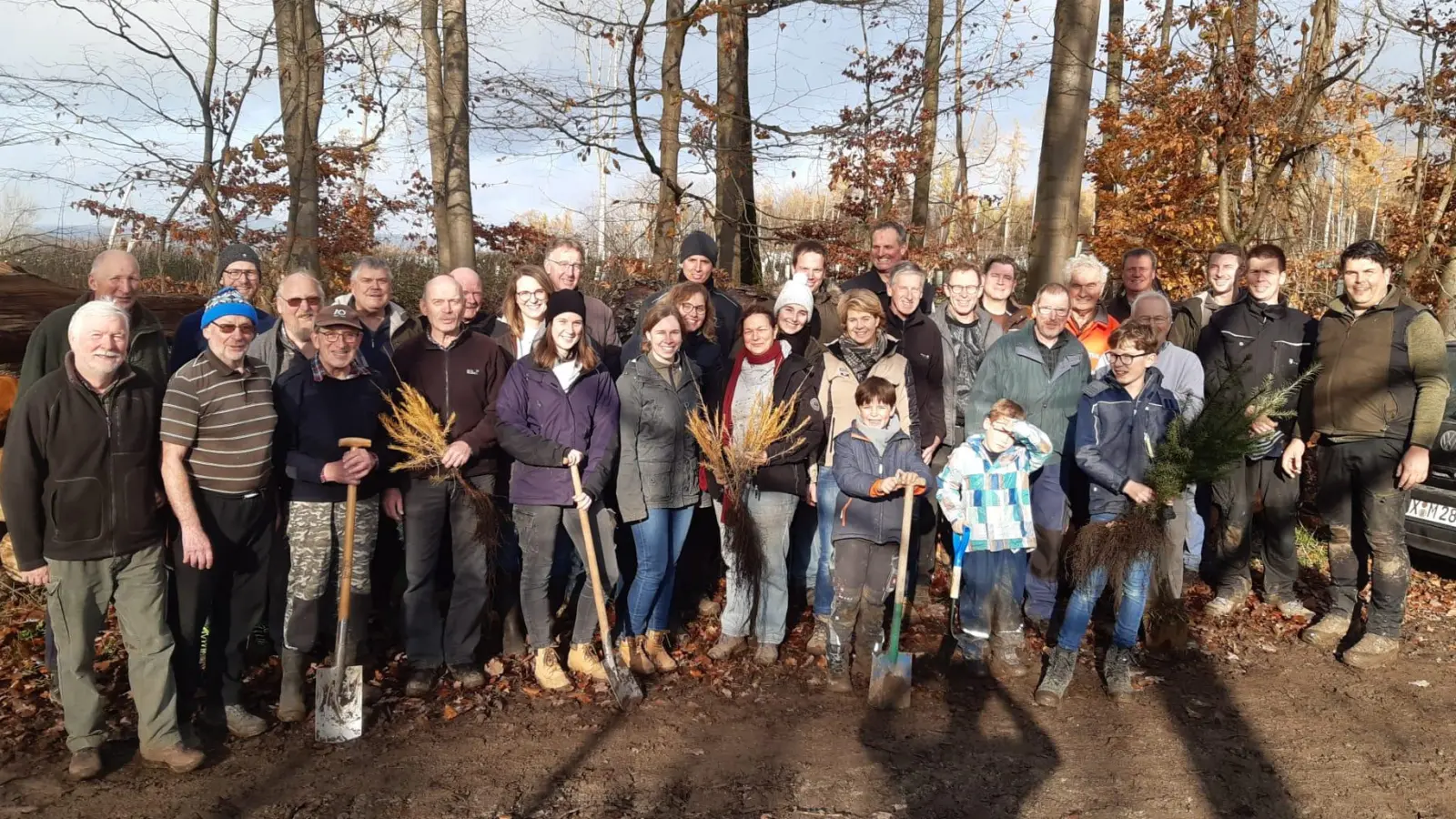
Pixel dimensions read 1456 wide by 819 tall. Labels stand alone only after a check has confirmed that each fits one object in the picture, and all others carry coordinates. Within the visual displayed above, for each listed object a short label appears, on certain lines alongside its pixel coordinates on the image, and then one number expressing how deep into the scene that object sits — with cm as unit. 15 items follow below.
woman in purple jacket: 484
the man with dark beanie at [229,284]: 535
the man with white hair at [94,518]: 381
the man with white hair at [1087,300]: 590
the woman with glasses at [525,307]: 526
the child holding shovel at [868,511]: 491
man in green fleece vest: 541
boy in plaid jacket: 493
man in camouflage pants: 450
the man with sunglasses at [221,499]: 411
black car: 639
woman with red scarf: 520
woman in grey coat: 500
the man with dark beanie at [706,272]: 630
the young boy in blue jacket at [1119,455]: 499
